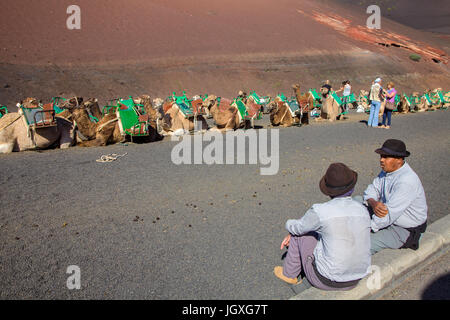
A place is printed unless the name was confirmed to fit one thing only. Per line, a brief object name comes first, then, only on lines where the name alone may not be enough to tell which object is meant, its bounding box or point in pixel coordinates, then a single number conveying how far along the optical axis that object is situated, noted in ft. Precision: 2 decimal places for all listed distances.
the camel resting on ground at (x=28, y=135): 26.73
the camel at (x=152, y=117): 32.89
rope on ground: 25.35
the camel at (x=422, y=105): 59.31
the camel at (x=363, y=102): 60.05
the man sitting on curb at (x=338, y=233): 9.80
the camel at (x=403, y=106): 56.29
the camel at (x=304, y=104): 41.88
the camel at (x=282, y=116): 41.88
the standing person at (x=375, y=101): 39.50
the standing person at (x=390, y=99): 39.37
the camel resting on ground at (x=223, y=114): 36.47
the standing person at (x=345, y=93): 51.37
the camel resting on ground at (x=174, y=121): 35.27
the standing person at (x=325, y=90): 43.76
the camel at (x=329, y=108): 45.88
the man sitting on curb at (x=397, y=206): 11.75
